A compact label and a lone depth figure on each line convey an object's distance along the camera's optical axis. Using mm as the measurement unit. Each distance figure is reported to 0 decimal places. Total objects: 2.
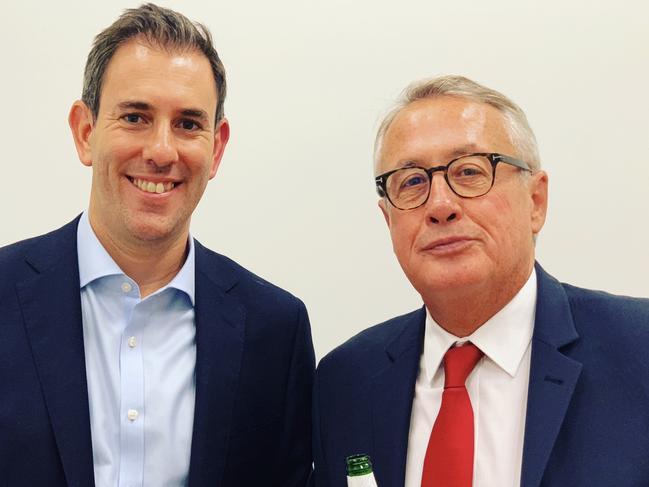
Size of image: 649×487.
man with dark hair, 1772
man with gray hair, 1640
